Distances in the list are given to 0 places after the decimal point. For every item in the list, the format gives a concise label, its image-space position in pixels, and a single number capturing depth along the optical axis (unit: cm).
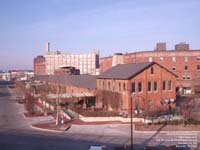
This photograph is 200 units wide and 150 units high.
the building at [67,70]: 12451
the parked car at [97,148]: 2469
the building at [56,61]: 18910
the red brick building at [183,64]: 7919
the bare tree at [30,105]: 5045
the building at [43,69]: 19540
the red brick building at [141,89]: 4916
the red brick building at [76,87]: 5775
